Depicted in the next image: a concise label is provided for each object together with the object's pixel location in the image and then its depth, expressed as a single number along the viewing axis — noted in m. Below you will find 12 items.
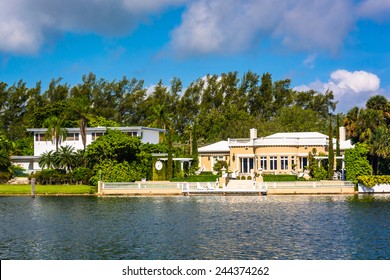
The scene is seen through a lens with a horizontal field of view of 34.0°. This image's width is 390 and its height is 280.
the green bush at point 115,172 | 59.53
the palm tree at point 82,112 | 68.00
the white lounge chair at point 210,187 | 56.50
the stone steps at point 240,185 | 57.69
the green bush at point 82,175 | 61.94
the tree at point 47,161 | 65.44
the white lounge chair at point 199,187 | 56.28
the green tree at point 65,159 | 64.38
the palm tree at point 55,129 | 70.00
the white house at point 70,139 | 71.31
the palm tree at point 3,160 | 64.94
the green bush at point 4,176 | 65.12
